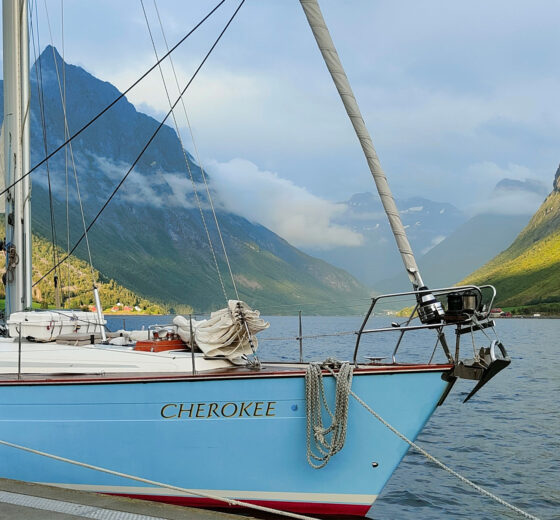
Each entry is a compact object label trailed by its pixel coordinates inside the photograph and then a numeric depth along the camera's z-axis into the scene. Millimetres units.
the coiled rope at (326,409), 8430
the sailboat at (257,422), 8555
